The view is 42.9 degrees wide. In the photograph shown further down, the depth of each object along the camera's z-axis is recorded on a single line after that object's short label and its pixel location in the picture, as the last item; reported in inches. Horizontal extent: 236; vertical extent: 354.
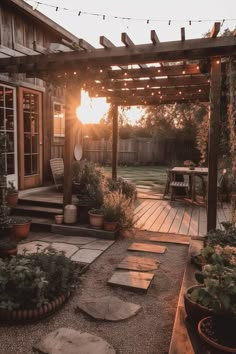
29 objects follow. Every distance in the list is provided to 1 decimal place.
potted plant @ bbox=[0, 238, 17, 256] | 134.6
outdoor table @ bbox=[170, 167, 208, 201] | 278.1
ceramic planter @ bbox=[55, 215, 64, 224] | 196.1
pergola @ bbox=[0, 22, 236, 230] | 148.1
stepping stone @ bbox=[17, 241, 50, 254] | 156.2
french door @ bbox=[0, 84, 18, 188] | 223.3
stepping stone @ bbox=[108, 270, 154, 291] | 118.2
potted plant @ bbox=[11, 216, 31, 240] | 175.3
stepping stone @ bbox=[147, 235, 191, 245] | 174.9
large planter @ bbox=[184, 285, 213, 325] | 79.0
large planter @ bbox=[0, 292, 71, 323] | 93.5
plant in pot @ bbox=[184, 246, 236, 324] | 69.5
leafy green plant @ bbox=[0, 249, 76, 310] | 96.3
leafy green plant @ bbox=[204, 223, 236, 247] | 117.0
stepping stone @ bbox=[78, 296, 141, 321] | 97.3
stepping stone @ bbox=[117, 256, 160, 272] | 137.4
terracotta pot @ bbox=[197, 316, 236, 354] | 66.0
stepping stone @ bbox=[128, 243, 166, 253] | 160.4
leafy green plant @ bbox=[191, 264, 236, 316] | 68.1
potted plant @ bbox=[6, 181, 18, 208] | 211.9
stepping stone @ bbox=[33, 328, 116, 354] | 79.8
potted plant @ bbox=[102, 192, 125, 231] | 185.0
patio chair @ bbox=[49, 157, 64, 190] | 275.4
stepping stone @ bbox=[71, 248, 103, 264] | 144.9
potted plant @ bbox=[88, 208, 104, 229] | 187.3
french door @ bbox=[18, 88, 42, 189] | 245.0
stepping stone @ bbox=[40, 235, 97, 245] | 173.7
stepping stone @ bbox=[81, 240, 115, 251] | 164.0
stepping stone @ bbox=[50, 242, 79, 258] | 154.8
